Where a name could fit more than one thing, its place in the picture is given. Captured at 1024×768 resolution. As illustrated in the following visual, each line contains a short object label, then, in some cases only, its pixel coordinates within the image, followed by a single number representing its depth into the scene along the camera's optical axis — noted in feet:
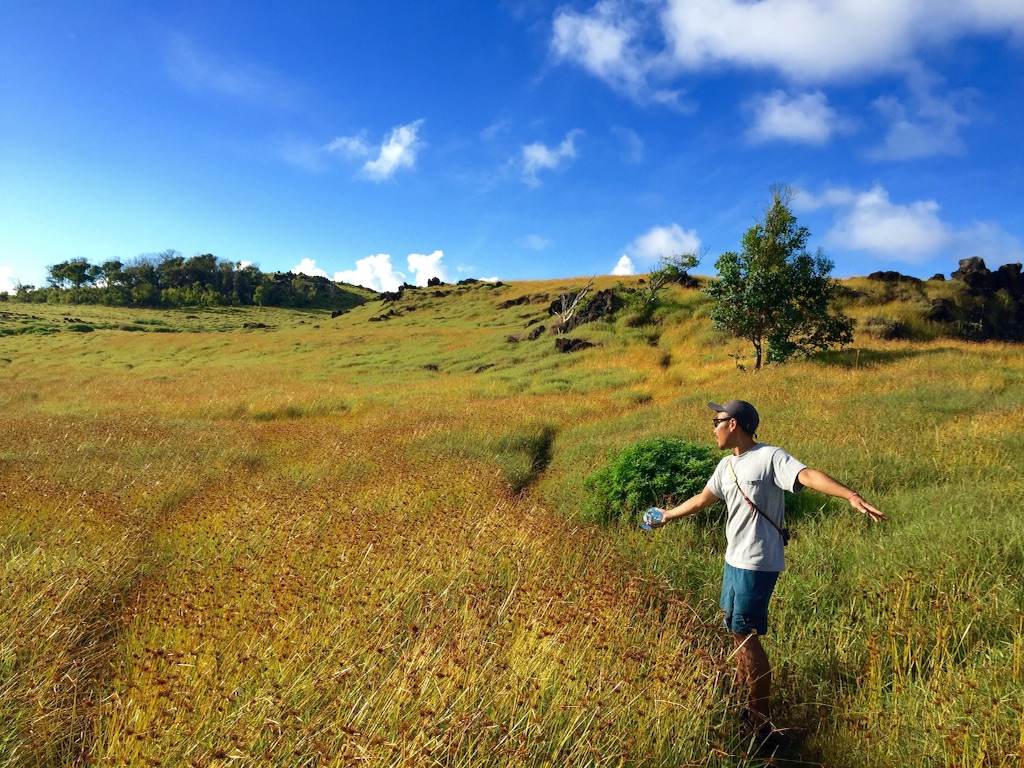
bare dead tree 127.65
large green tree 70.08
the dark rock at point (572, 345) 102.42
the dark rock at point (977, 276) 110.22
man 12.62
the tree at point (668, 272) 129.79
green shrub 25.34
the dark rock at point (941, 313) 91.08
